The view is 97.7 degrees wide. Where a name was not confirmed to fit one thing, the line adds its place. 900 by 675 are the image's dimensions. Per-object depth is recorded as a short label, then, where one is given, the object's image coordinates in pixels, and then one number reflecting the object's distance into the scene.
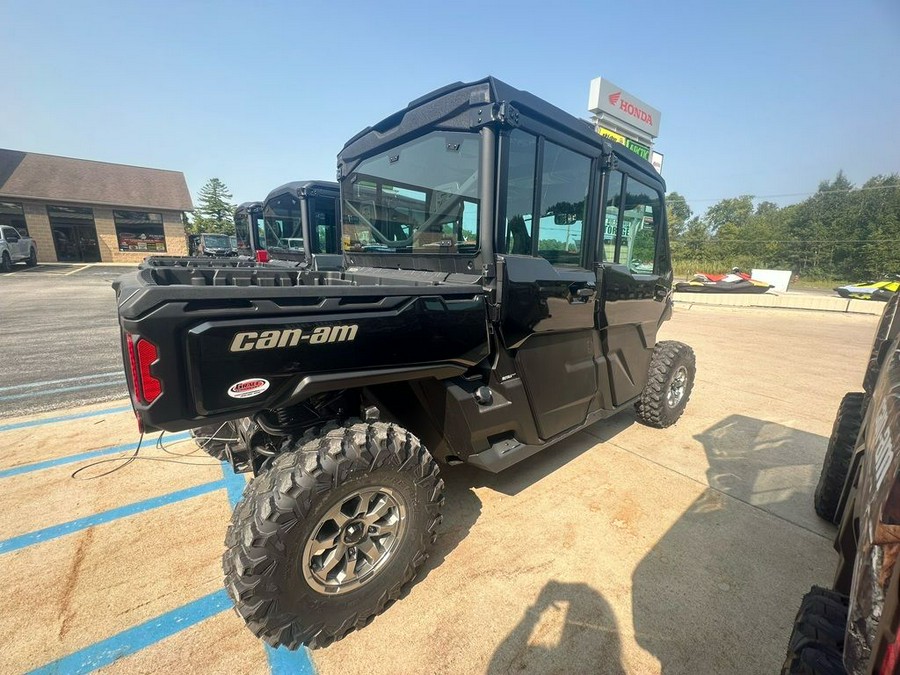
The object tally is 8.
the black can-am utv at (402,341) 1.55
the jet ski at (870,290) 16.02
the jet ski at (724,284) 16.86
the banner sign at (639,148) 13.00
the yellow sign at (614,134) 12.22
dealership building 24.14
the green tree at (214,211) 45.12
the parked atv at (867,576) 0.85
